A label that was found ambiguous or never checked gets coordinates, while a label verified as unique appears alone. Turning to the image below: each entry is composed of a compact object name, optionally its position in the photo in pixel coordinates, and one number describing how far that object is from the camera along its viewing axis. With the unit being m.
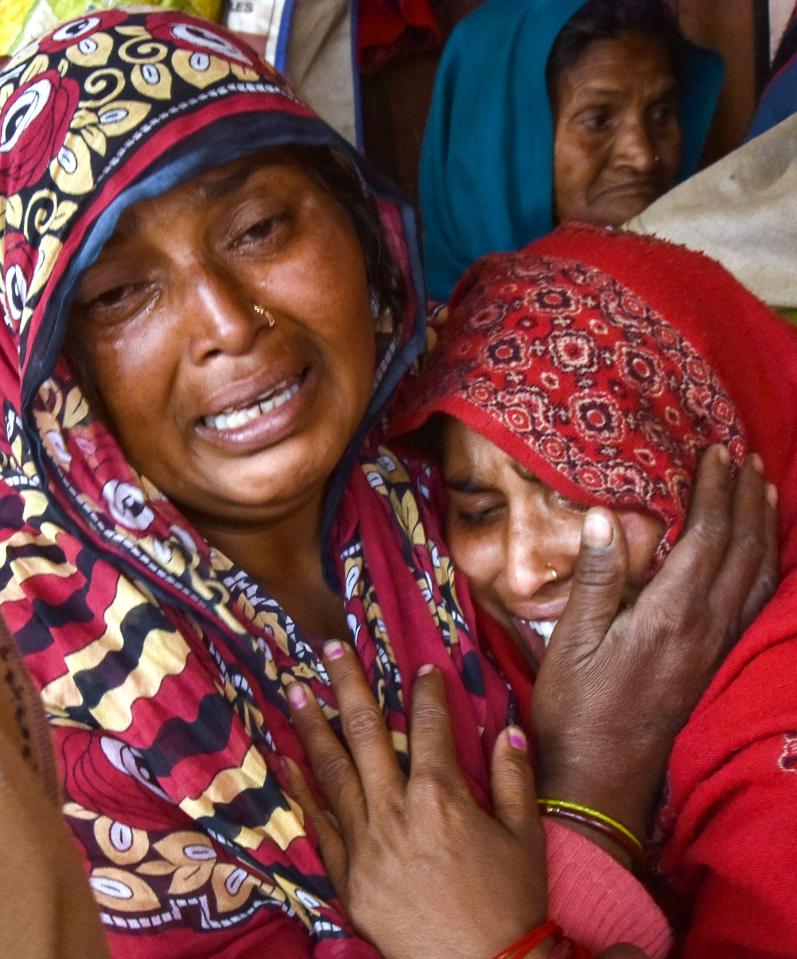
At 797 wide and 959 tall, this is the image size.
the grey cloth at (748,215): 1.20
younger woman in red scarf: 0.91
